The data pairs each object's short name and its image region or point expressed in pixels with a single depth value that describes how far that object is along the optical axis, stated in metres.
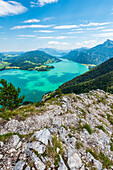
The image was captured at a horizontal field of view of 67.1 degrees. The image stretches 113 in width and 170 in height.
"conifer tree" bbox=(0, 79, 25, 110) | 29.70
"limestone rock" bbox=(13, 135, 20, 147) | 9.69
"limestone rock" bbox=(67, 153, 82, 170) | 8.83
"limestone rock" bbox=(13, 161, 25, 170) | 7.52
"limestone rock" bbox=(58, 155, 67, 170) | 8.32
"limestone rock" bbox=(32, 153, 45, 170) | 7.82
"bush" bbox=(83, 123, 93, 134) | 14.75
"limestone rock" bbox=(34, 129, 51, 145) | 10.25
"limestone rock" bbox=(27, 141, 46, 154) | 9.09
